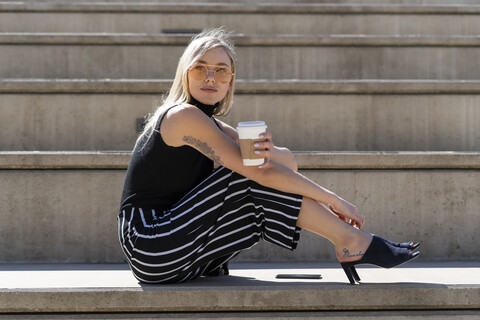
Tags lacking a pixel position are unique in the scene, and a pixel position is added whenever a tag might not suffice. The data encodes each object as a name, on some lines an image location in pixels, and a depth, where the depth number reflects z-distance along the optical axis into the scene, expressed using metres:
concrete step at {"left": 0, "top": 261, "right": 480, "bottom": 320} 1.97
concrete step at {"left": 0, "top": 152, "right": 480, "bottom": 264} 2.81
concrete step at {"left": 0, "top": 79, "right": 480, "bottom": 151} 3.40
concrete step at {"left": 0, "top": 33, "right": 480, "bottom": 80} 4.07
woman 2.06
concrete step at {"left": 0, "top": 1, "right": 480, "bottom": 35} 4.71
